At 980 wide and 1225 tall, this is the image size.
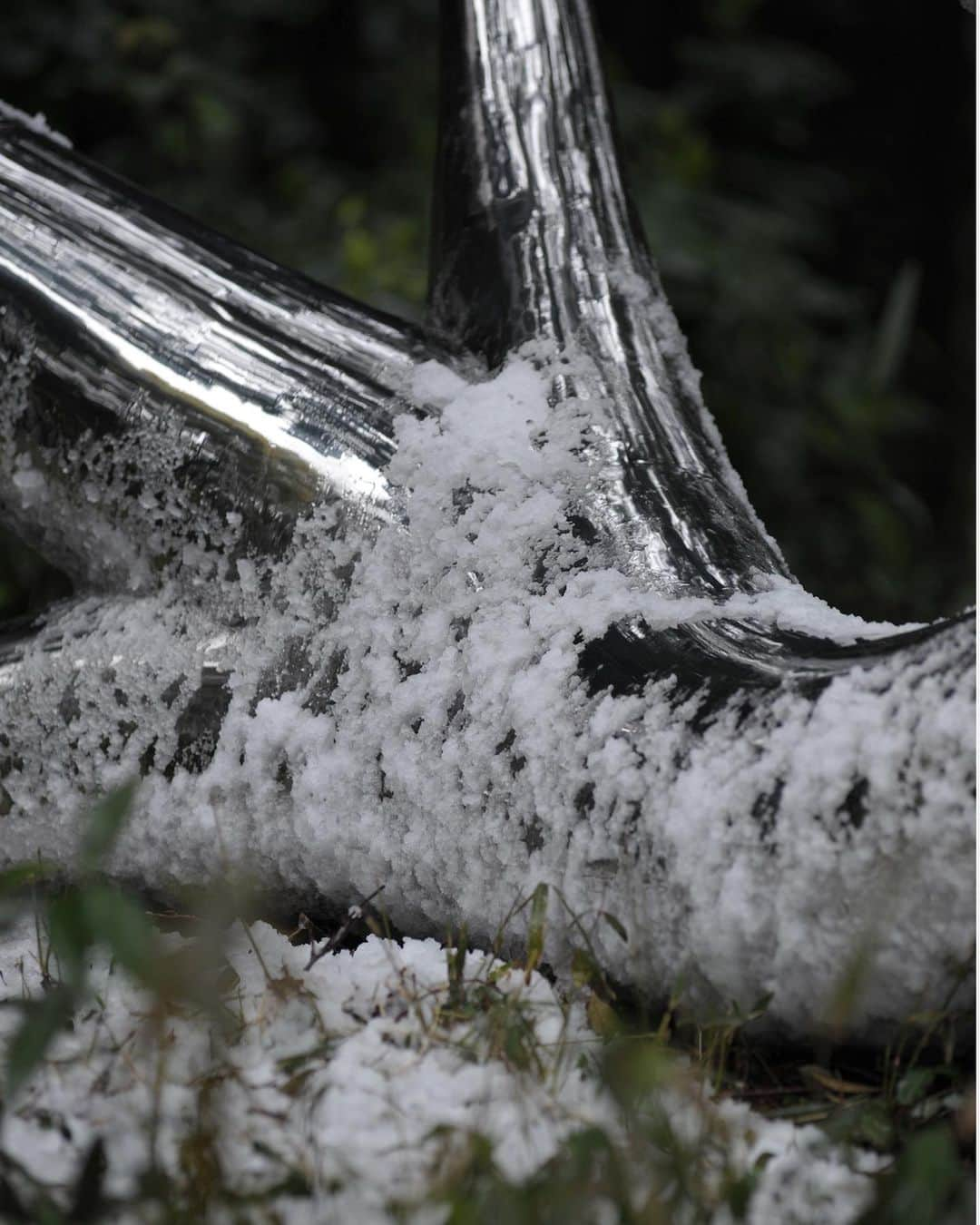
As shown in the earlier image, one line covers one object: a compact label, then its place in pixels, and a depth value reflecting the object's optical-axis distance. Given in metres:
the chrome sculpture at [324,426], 6.74
